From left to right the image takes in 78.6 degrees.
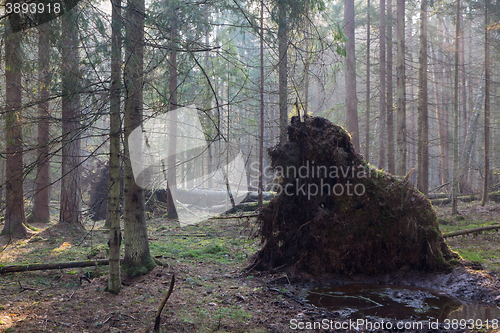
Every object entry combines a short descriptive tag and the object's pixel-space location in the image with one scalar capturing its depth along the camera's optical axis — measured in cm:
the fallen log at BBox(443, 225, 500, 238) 755
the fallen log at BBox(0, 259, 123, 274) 554
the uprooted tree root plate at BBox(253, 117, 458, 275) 610
